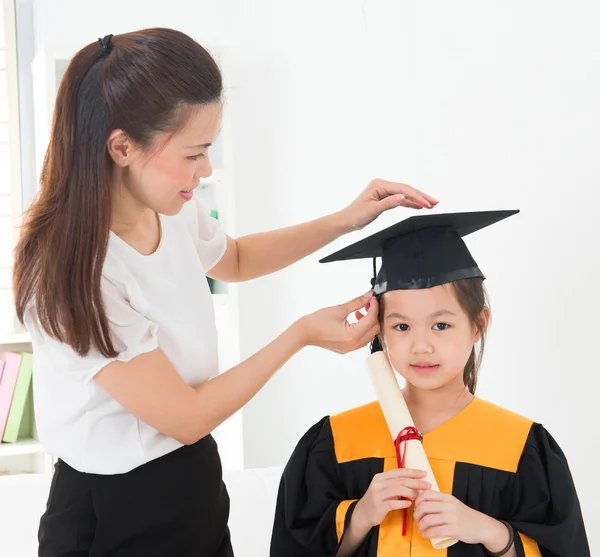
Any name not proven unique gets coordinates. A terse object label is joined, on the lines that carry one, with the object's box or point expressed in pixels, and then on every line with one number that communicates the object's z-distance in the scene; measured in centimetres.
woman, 130
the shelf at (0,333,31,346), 327
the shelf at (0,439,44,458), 326
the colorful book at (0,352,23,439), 324
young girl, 129
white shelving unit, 311
